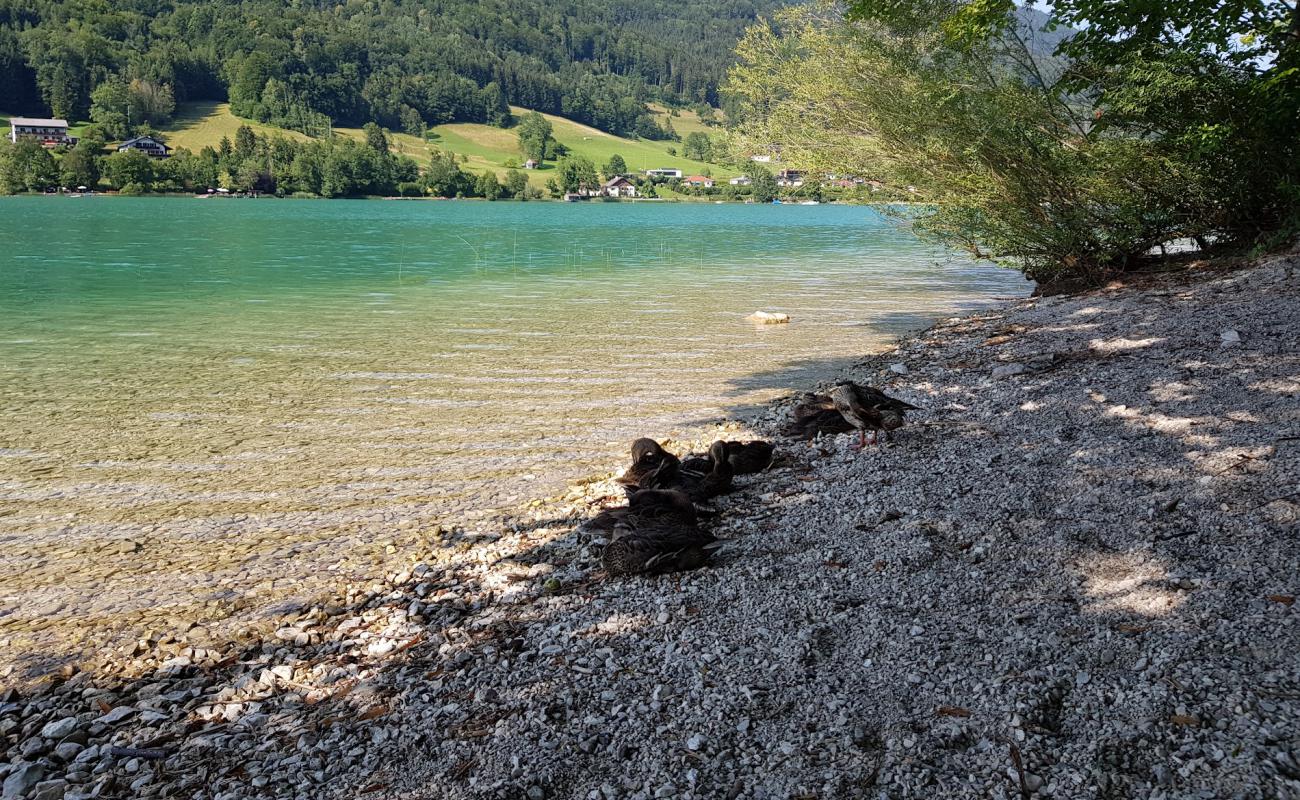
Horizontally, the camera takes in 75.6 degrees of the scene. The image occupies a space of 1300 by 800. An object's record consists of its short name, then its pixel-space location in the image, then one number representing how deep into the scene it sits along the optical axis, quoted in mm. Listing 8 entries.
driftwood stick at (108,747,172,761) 4316
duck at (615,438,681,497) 7691
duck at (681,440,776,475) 7992
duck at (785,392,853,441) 9109
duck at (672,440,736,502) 7398
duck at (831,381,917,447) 8734
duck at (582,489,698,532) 6605
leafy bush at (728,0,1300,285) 14742
